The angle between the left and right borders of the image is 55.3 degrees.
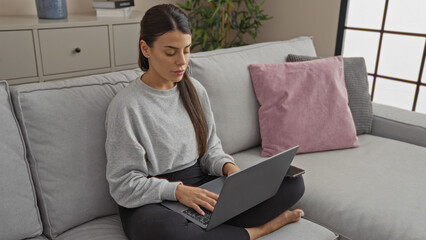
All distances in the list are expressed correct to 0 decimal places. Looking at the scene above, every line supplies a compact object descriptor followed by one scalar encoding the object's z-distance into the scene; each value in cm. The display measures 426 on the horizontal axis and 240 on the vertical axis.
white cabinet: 217
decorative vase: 238
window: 273
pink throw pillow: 174
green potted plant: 300
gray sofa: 113
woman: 114
